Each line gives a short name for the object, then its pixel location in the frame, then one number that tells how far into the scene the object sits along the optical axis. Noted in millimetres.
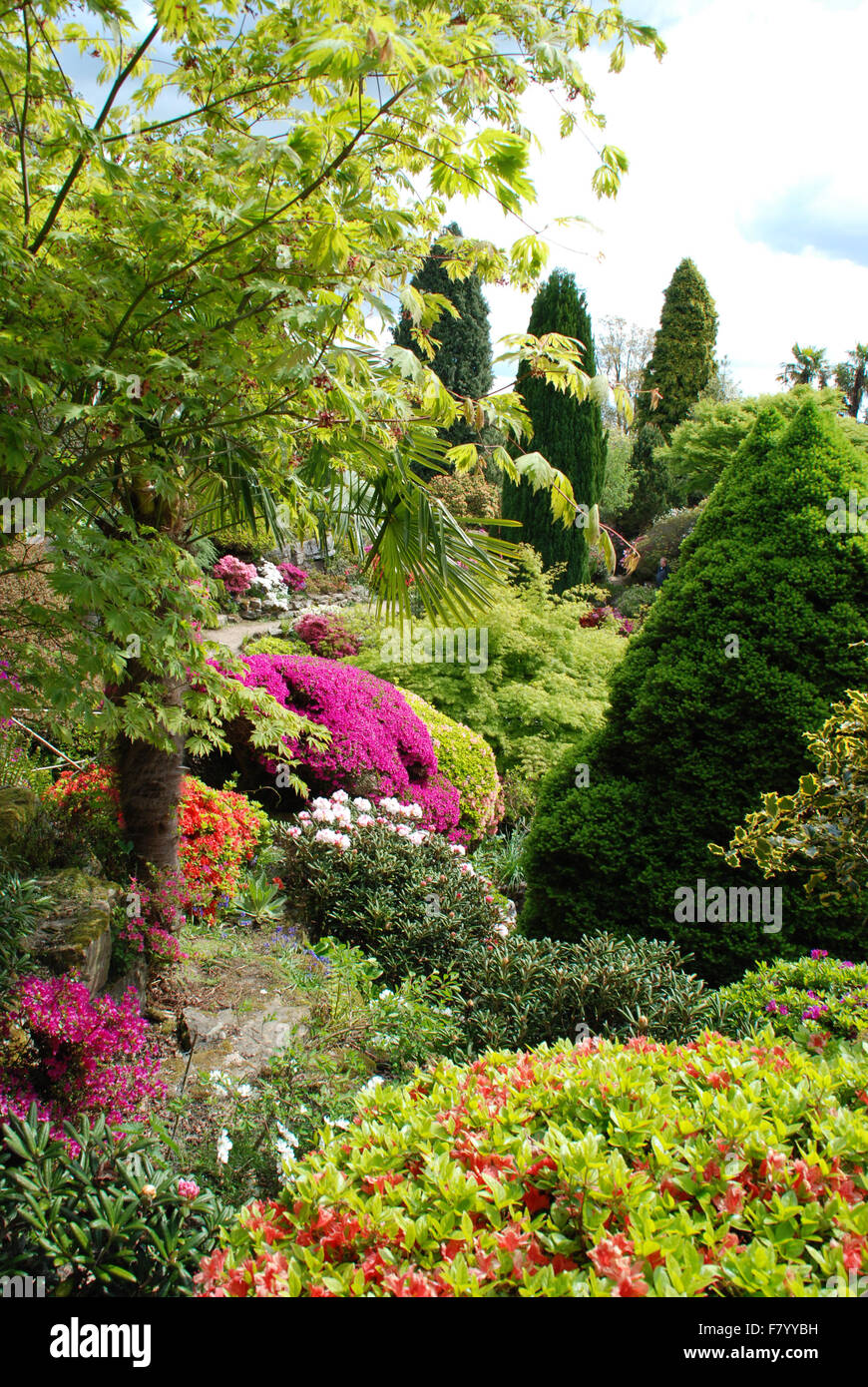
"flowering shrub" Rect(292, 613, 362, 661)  11844
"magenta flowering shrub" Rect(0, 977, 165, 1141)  2777
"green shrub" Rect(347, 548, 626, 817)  9414
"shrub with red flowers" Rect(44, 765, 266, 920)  4379
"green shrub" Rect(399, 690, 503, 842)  8078
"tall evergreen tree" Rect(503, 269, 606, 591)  18969
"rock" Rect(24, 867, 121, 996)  3303
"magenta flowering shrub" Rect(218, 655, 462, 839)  6789
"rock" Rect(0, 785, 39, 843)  3906
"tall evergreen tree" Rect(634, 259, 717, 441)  29375
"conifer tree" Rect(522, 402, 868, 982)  4602
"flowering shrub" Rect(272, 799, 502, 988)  5062
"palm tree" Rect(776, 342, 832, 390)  37781
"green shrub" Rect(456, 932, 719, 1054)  3754
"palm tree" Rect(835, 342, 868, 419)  39000
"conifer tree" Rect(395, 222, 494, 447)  25172
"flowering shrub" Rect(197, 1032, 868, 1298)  1505
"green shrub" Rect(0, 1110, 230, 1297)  2035
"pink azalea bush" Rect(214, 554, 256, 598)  16156
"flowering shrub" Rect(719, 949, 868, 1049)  3088
